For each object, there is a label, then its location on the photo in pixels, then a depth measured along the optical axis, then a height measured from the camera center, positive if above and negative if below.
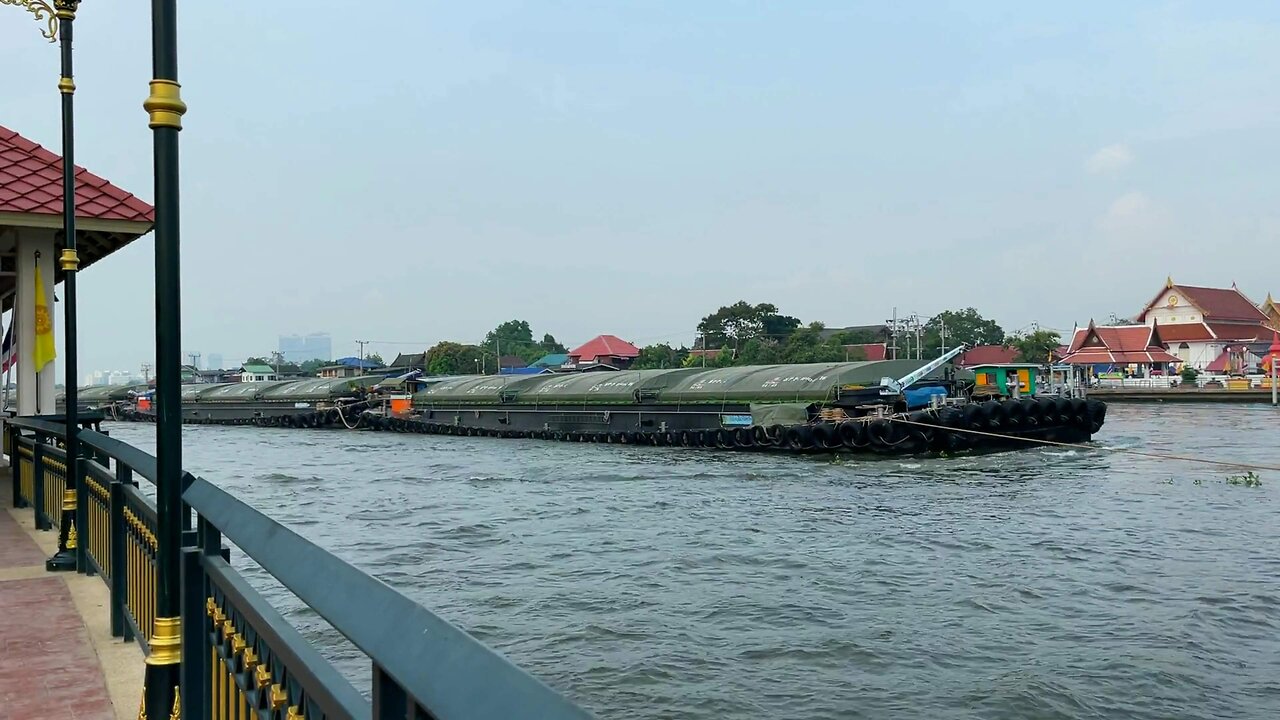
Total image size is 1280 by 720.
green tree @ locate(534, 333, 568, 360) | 114.62 +5.05
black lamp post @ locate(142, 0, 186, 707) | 2.84 +0.32
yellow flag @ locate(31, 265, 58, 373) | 9.40 +0.64
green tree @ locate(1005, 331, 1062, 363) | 65.38 +1.81
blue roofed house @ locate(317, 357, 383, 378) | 85.81 +2.31
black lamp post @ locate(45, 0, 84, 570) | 6.29 +0.69
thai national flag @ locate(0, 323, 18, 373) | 11.30 +0.61
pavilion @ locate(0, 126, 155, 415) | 8.82 +1.68
